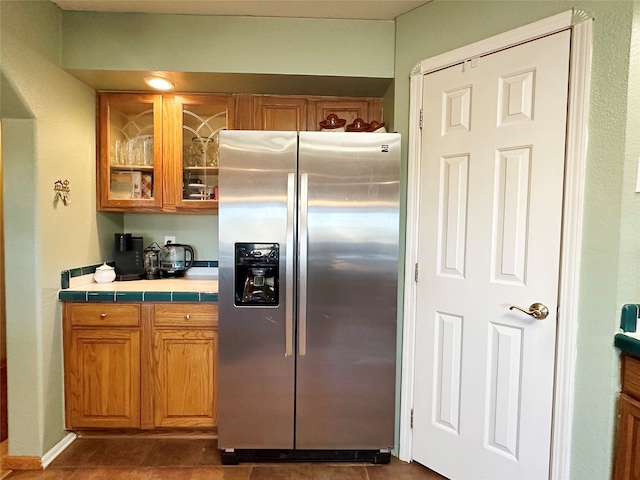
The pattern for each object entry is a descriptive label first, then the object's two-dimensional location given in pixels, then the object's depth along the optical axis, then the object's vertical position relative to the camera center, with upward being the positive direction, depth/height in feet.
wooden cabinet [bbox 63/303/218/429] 6.51 -2.66
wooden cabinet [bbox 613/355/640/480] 4.00 -2.32
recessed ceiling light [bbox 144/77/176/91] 6.72 +2.76
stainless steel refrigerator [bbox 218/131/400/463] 5.70 -1.12
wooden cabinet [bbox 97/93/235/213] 7.33 +1.54
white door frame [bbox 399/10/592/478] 4.41 +0.37
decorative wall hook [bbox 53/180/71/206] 6.28 +0.52
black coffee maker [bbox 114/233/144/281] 7.73 -0.84
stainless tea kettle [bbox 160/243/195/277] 8.20 -0.92
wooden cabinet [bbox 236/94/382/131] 7.38 +2.47
